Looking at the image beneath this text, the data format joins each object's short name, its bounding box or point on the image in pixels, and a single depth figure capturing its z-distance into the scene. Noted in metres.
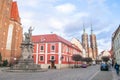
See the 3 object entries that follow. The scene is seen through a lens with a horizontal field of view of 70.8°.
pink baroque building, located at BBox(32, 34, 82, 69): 25.02
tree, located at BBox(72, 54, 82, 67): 28.48
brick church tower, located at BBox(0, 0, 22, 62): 24.81
